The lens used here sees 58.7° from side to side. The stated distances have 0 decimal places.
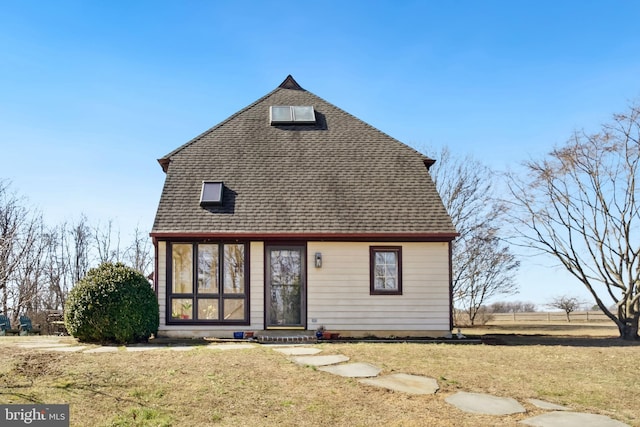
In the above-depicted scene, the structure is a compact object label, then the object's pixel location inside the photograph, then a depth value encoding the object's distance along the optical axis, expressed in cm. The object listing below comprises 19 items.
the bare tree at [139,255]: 2923
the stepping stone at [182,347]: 1123
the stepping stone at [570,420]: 653
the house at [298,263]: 1439
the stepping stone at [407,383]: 789
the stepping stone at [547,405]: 720
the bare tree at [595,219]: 1681
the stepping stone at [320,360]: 961
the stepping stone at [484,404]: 701
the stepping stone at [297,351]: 1075
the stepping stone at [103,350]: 1075
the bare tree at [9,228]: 2186
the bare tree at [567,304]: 2831
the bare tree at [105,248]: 2886
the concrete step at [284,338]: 1333
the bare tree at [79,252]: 2792
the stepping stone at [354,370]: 873
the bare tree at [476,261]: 2498
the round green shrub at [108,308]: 1215
